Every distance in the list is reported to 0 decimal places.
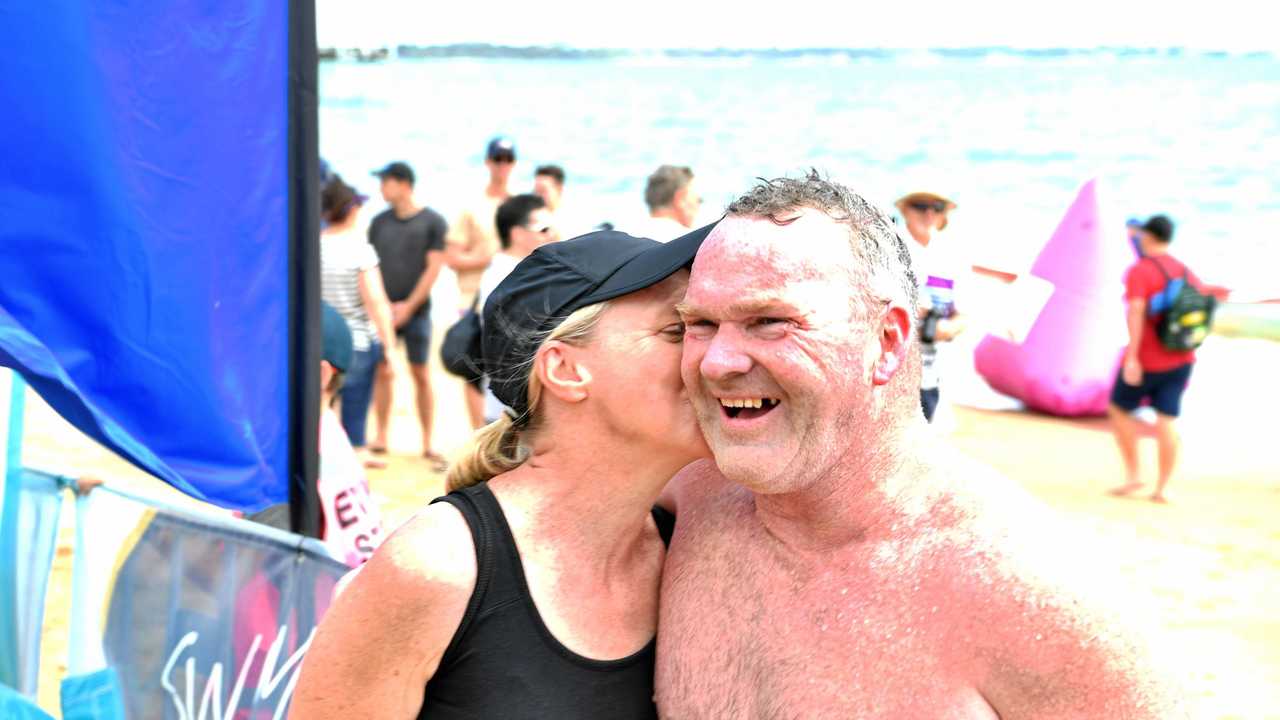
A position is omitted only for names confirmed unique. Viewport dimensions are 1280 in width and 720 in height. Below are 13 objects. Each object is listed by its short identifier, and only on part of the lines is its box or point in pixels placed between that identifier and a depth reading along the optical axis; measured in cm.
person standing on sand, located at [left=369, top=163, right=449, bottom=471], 809
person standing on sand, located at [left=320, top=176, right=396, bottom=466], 679
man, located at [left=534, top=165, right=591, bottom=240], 996
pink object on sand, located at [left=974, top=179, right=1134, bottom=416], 1061
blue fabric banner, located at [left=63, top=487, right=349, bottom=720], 300
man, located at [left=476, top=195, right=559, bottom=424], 637
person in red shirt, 782
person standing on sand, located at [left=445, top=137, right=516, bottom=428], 864
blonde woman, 182
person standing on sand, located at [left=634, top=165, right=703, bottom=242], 699
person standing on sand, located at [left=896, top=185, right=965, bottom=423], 645
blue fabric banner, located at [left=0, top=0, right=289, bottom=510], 261
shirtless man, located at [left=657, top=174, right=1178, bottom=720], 162
